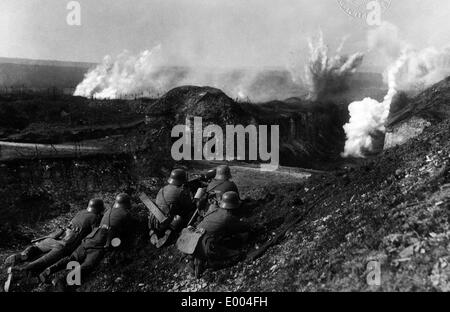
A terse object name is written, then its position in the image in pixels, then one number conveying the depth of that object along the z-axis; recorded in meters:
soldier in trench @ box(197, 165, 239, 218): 12.11
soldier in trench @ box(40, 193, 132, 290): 10.88
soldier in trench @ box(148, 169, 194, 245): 11.77
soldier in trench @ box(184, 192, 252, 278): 9.68
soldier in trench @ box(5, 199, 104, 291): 11.06
